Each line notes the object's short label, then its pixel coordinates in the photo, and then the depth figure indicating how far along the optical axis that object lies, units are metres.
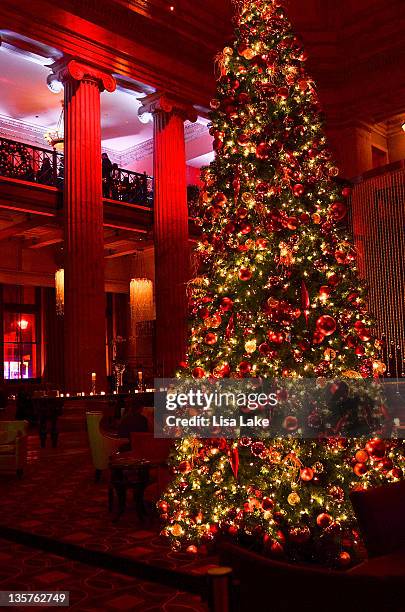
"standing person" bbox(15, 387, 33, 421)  12.99
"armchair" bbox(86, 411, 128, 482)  6.89
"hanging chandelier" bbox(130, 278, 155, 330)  14.16
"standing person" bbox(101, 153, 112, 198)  14.16
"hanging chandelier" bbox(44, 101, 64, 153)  13.06
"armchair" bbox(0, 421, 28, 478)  7.27
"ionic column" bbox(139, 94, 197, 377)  12.48
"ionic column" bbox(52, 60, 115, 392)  10.84
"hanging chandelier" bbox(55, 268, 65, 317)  12.43
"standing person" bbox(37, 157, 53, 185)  13.10
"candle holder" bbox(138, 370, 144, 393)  12.41
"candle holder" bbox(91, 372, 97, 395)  10.73
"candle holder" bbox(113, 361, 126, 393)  11.91
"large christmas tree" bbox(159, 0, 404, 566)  3.83
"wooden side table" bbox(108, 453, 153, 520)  5.18
